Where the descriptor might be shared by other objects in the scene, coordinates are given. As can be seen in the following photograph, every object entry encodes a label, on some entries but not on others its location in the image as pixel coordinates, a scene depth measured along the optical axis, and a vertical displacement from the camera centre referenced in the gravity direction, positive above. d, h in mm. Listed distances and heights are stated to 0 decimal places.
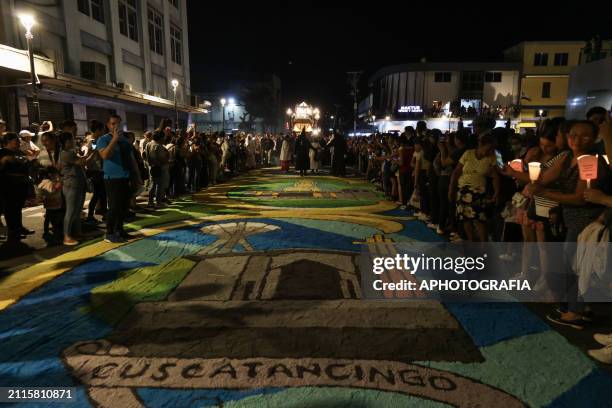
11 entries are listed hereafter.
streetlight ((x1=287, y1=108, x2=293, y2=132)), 33256 +2172
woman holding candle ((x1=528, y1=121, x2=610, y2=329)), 3402 -453
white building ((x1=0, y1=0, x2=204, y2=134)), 13086 +4128
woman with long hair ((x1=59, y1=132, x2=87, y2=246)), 6430 -582
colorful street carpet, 2797 -1708
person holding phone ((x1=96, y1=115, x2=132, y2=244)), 6410 -450
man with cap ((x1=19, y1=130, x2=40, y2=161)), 9312 -71
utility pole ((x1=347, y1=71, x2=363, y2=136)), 47741 +8711
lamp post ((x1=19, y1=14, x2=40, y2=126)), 10078 +2438
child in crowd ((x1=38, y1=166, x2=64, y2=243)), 6594 -939
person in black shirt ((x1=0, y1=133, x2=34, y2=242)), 6754 -708
